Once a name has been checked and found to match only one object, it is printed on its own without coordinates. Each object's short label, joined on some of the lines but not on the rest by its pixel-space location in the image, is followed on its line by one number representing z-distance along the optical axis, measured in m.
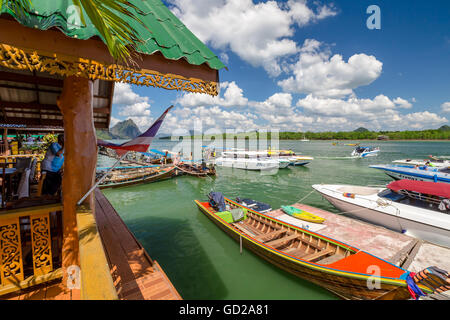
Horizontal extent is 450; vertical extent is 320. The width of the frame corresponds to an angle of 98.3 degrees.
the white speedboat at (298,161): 33.41
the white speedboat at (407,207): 8.38
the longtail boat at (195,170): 24.38
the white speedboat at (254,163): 29.62
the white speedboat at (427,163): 23.98
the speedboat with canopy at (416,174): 13.06
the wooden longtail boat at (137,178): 19.02
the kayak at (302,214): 9.87
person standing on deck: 4.48
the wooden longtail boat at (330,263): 4.62
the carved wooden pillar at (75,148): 3.25
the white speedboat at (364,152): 47.64
